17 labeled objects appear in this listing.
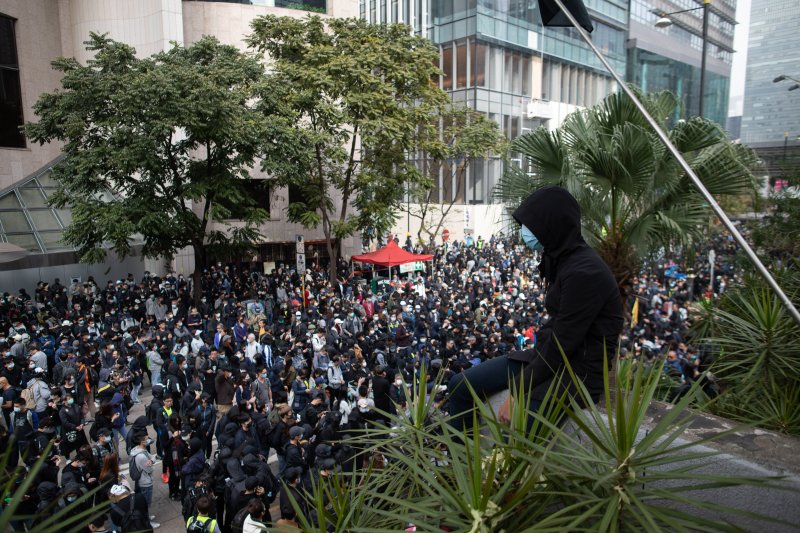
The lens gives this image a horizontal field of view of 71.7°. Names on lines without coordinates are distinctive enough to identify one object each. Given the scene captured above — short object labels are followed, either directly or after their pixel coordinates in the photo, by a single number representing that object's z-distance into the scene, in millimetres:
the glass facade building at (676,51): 52438
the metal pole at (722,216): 2862
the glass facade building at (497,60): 35469
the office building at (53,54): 21203
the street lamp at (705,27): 12023
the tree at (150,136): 15438
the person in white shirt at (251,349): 12320
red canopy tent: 20500
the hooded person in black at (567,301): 2789
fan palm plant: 6852
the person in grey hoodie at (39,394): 9617
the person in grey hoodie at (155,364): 11875
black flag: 4707
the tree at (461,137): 22703
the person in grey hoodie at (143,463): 7457
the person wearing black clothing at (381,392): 9262
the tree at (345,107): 18484
